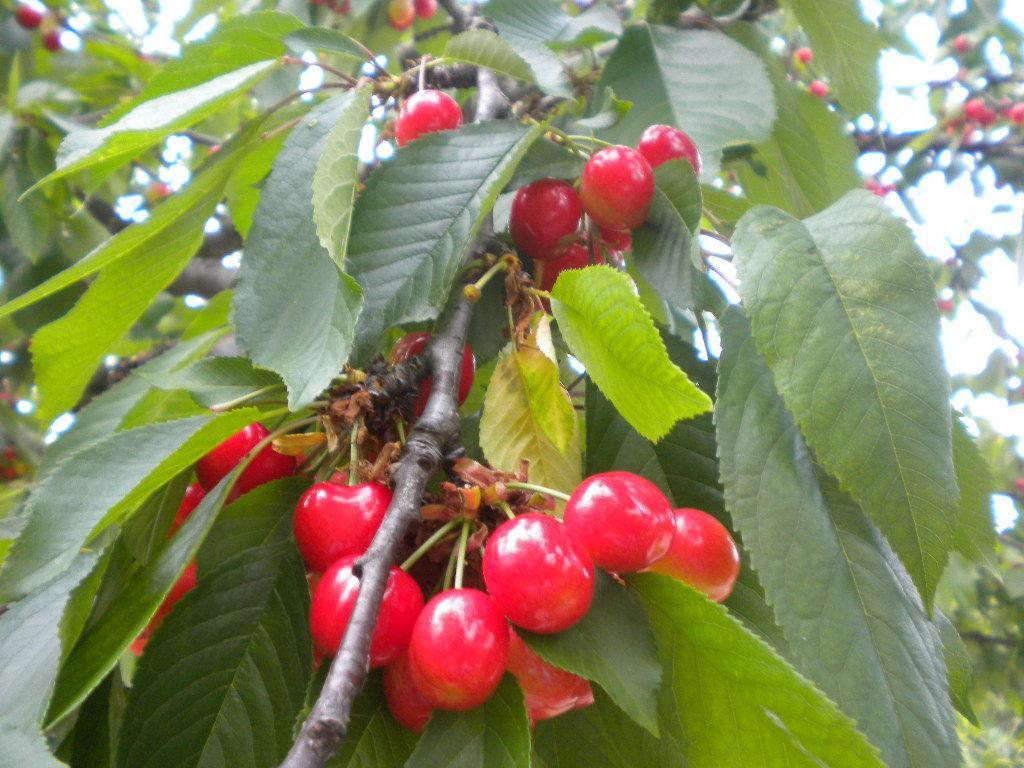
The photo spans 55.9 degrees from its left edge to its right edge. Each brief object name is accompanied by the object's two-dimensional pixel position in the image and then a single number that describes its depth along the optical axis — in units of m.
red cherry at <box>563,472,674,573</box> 0.19
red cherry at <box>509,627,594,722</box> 0.19
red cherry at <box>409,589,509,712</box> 0.18
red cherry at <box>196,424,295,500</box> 0.25
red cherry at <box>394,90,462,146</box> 0.31
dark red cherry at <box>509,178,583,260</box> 0.29
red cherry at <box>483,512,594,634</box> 0.18
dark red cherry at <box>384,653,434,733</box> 0.20
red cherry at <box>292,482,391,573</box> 0.21
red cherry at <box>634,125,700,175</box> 0.29
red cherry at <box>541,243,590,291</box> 0.31
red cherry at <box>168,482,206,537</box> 0.25
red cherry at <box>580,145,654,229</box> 0.27
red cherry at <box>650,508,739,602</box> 0.21
